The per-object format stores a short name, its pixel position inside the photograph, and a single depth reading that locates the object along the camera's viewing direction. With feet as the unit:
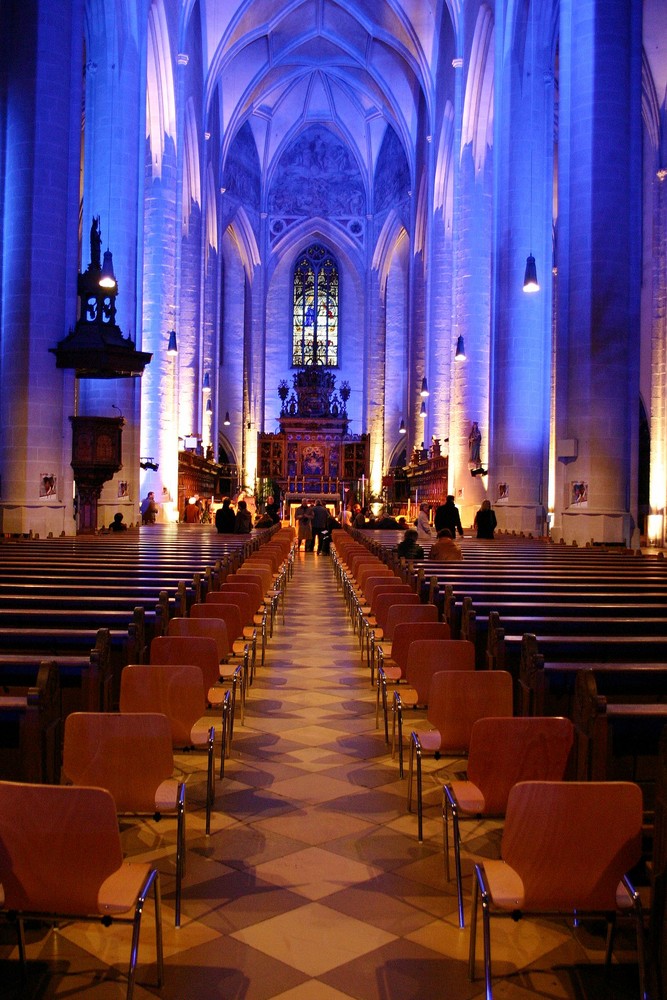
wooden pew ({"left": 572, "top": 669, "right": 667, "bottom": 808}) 11.21
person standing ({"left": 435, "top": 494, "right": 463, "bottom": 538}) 47.42
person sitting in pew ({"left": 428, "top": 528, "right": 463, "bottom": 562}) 36.04
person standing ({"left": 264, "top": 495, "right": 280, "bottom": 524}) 93.18
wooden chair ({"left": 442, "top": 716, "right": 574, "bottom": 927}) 11.38
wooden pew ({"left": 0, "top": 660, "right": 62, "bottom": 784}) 10.94
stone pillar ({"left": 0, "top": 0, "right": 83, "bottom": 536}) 49.75
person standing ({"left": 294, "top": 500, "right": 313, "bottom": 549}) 89.04
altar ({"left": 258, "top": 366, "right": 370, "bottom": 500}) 143.43
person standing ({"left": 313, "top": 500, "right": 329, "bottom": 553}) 81.30
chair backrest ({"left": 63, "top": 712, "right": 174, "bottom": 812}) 11.26
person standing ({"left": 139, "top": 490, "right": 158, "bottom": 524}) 78.18
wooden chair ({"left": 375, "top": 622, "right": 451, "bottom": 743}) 20.18
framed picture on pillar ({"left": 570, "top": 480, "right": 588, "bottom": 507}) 49.21
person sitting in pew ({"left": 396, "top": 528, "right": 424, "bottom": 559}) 37.52
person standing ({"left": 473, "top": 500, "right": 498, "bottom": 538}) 58.23
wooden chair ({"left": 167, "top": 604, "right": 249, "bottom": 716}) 19.53
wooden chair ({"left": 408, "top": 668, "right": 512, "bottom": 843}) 14.34
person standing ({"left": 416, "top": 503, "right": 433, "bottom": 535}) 58.95
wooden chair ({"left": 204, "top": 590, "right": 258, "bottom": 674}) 23.18
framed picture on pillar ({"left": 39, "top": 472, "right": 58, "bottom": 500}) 50.19
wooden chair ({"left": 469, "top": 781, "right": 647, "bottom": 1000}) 8.80
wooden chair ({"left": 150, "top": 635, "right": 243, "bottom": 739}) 17.44
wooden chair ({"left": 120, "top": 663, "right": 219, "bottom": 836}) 14.32
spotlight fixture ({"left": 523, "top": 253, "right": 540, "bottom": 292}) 50.44
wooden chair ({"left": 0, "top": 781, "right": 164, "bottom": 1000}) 8.33
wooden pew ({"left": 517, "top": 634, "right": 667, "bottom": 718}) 13.64
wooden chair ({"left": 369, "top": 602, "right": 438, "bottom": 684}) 22.36
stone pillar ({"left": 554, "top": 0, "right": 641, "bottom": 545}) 48.65
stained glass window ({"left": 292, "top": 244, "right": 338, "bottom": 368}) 159.53
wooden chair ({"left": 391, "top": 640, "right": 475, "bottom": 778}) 17.39
